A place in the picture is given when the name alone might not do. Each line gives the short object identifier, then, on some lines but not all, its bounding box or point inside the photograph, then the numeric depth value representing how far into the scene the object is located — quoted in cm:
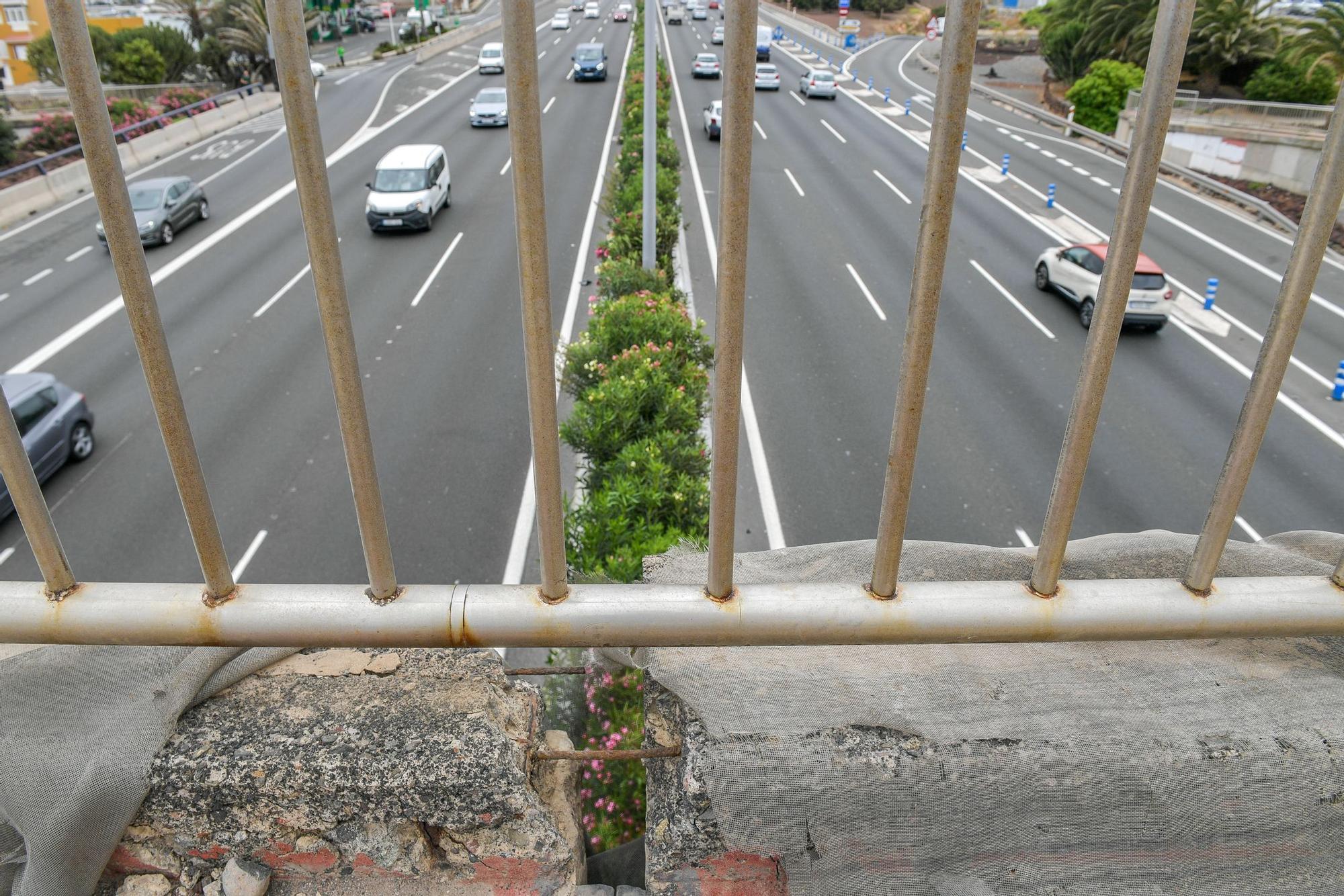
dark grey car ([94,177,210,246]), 2298
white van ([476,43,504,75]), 4588
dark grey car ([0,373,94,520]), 1281
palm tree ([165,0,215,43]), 2752
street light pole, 1548
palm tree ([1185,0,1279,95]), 2275
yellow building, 2559
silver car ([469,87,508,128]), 3528
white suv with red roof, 1794
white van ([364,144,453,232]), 2419
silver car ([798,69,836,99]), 4109
